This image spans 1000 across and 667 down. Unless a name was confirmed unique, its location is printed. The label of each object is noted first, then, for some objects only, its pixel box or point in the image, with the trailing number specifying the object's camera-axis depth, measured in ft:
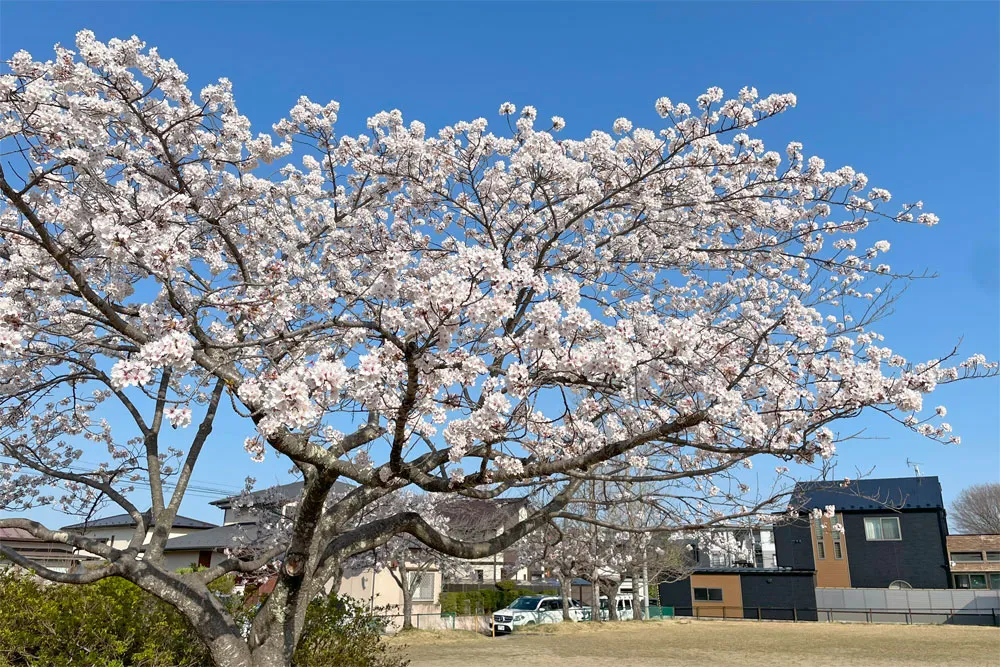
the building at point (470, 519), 76.34
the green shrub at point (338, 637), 23.36
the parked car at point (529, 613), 73.51
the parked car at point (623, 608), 98.33
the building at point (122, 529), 85.92
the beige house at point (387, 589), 80.23
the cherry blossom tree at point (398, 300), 15.11
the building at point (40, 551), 48.06
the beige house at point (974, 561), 104.17
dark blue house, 102.37
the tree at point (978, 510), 158.27
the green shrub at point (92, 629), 21.39
